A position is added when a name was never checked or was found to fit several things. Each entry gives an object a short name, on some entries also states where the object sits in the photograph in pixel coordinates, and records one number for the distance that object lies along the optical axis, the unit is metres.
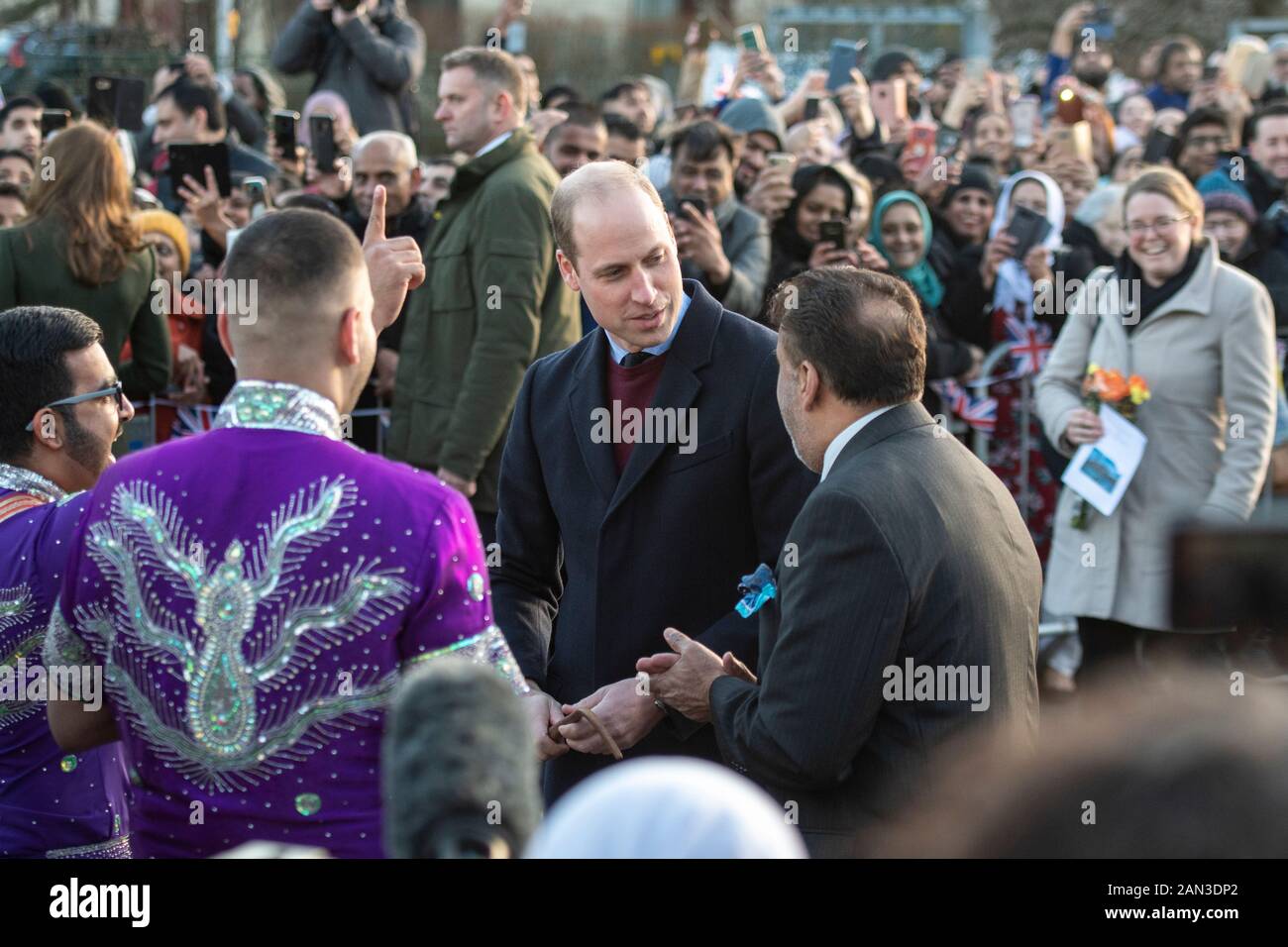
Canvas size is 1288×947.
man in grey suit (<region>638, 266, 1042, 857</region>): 2.88
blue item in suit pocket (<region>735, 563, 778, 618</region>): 3.17
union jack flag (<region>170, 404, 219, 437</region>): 7.00
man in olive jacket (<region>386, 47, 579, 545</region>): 5.86
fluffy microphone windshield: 1.34
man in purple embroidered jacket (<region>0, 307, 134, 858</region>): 3.02
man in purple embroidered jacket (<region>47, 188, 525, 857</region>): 2.28
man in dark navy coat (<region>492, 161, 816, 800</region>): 3.46
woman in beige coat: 6.07
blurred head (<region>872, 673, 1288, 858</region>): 1.10
